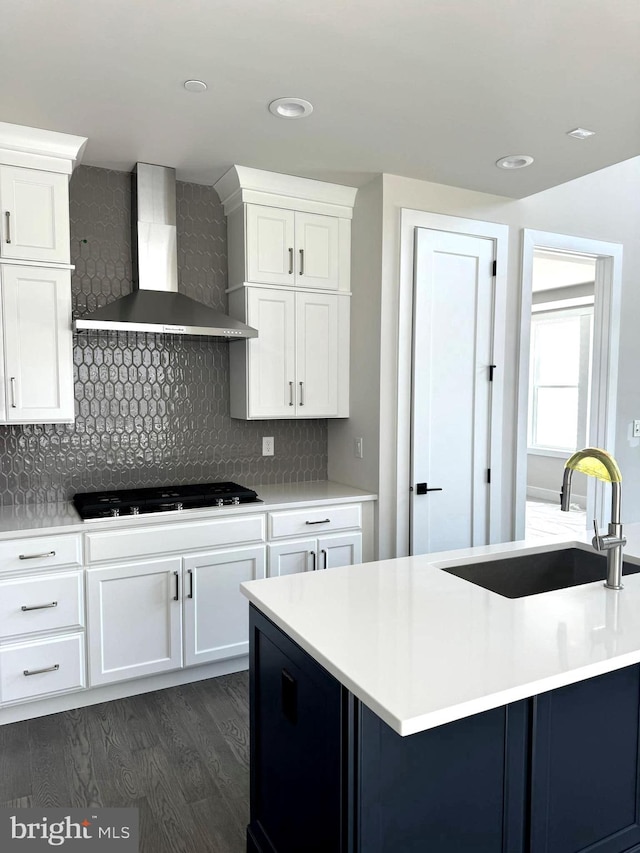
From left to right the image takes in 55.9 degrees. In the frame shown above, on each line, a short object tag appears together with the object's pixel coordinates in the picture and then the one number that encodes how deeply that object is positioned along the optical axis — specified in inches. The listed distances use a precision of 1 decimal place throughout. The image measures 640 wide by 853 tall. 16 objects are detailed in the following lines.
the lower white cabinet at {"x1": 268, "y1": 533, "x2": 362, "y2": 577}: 127.4
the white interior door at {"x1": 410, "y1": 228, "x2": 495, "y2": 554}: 138.6
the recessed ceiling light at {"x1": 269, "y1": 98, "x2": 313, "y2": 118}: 99.3
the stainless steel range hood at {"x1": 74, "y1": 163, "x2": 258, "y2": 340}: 120.2
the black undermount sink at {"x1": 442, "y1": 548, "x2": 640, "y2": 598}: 84.8
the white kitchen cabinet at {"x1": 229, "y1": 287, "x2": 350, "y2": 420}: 134.1
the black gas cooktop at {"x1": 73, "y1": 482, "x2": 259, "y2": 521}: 112.7
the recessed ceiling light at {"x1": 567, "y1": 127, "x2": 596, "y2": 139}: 110.1
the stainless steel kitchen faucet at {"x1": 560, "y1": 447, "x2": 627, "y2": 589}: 70.2
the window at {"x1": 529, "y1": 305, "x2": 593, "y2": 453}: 297.7
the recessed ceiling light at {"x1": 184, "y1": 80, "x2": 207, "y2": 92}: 92.4
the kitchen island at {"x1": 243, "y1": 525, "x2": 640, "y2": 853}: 52.1
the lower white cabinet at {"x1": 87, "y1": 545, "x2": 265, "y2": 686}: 111.3
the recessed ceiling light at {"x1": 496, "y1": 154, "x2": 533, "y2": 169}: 123.0
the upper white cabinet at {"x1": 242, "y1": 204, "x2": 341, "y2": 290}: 132.5
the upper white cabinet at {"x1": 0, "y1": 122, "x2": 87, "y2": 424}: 110.0
